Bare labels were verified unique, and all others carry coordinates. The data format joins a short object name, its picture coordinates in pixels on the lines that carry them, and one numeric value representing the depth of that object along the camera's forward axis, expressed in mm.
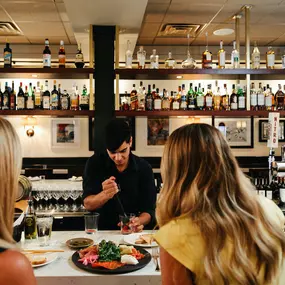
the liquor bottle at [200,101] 4449
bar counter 1676
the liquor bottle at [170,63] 4465
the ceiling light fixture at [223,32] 6054
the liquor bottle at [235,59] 4388
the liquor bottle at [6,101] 4332
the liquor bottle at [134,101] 4379
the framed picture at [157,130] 7602
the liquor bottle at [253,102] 4410
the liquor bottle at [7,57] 4270
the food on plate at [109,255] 1758
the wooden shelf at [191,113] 4207
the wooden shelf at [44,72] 4148
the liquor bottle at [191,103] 4441
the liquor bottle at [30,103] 4371
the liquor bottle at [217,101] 4664
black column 4219
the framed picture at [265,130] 7691
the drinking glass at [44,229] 2115
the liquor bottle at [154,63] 4336
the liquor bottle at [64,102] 4406
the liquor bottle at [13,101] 4425
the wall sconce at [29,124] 7348
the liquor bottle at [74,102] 4438
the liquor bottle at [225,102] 4582
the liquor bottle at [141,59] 4375
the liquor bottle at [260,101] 4438
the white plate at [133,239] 2053
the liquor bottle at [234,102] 4441
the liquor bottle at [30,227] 2176
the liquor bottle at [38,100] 4559
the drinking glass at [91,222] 2266
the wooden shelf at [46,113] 4188
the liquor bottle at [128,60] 4344
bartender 2639
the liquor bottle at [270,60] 4412
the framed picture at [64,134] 7492
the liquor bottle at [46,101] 4379
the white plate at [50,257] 1772
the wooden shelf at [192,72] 4199
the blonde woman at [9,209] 960
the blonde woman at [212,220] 1167
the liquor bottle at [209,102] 4491
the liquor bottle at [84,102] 4414
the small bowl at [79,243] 2035
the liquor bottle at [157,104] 4344
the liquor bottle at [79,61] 4324
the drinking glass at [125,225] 2293
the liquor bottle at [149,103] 4418
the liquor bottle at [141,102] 4331
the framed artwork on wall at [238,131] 7645
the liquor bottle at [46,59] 4223
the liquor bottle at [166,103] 4414
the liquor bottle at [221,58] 4454
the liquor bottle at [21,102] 4406
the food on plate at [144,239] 2082
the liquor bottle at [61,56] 4310
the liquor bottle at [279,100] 4465
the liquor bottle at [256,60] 4449
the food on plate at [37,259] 1765
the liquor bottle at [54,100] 4383
